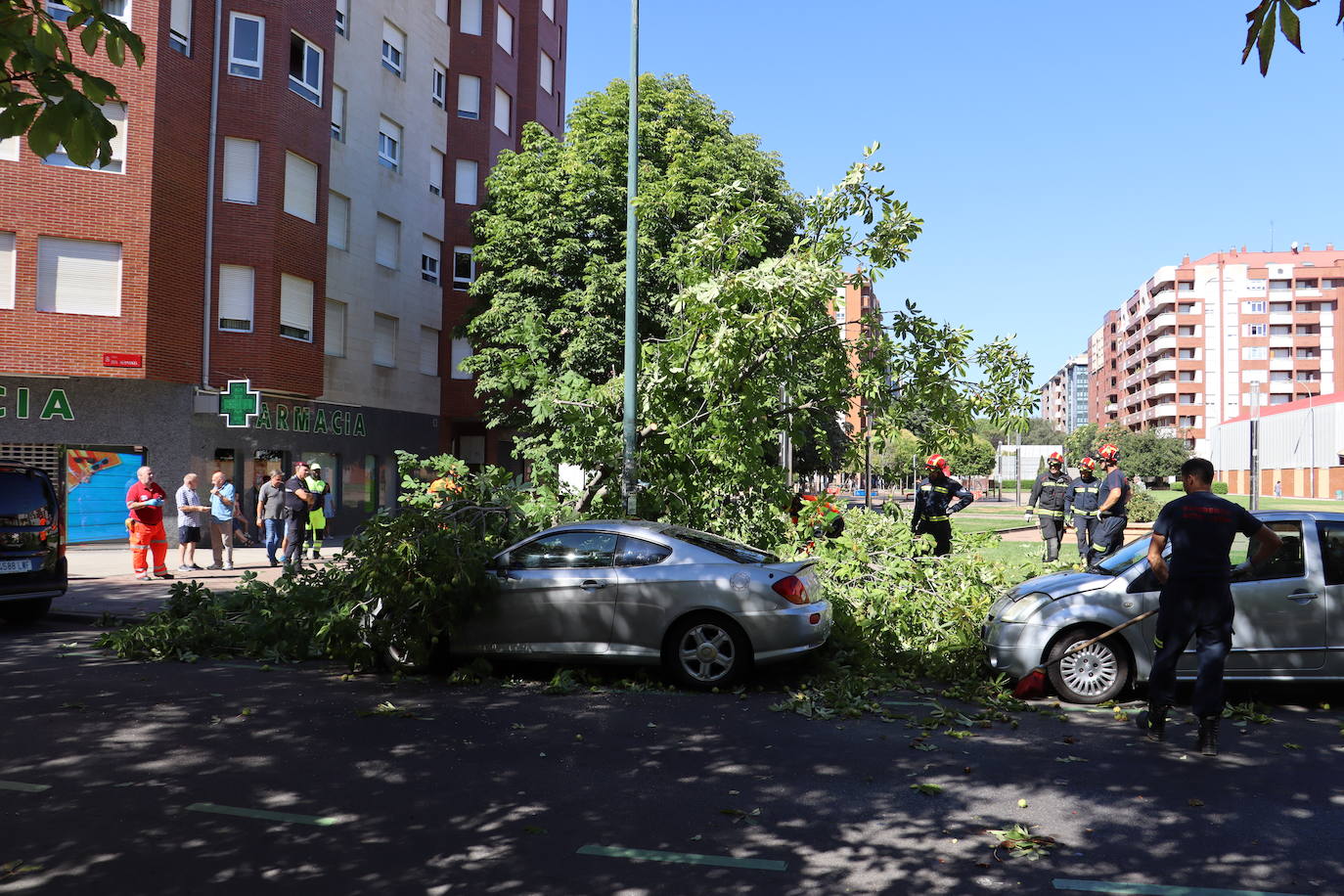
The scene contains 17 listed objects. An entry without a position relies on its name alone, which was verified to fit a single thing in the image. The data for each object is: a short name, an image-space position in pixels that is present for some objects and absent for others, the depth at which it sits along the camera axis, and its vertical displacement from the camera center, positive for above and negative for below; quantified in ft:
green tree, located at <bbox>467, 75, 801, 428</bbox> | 85.51 +21.69
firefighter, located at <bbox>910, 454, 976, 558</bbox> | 38.50 -0.41
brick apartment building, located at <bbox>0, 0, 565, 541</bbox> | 70.03 +16.06
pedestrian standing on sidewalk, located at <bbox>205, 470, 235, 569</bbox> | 59.31 -1.58
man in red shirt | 53.01 -1.99
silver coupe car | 26.81 -2.93
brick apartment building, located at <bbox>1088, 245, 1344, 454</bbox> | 363.35 +57.18
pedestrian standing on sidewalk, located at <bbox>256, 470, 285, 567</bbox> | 58.13 -1.35
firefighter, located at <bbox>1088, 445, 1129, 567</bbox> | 42.29 -0.57
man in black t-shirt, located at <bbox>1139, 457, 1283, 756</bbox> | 20.43 -1.77
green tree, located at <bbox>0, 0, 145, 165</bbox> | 13.23 +4.98
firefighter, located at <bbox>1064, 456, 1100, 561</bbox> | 48.62 -0.36
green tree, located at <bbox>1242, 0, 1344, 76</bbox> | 11.40 +5.09
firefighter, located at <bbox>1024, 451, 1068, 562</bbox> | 53.67 -0.22
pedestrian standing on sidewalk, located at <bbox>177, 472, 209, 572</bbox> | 57.16 -1.96
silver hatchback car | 24.64 -2.88
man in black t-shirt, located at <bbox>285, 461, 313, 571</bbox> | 57.77 -1.35
